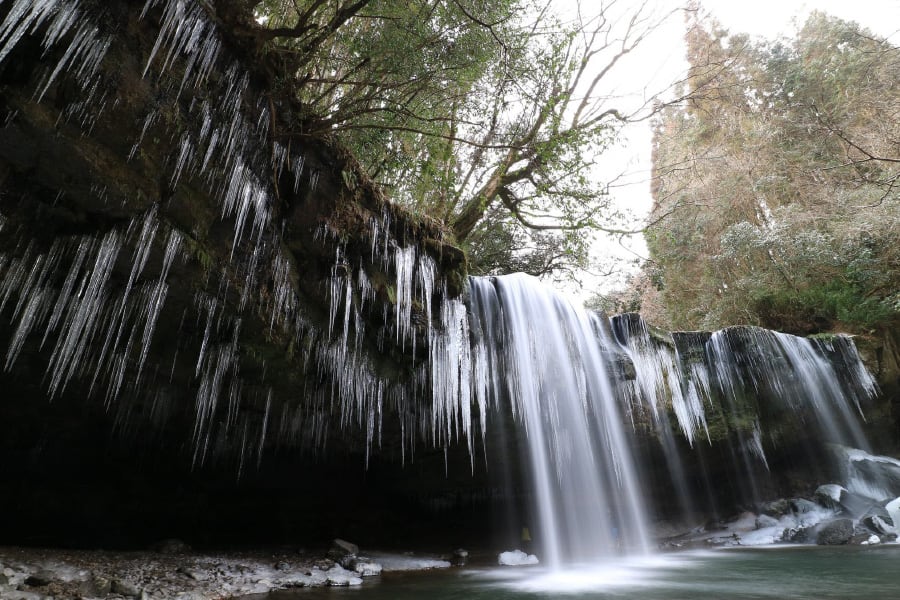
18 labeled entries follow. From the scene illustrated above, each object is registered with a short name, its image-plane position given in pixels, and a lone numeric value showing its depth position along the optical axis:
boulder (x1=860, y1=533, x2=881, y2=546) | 8.66
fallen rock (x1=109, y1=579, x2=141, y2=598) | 4.63
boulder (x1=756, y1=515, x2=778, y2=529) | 11.03
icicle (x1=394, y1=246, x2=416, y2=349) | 6.57
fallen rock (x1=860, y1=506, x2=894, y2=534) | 9.04
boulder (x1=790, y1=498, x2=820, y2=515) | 11.16
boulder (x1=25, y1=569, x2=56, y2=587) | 4.47
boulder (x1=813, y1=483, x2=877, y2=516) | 10.48
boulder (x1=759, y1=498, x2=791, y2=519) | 11.38
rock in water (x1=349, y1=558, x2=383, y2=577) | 6.94
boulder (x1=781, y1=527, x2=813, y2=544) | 9.81
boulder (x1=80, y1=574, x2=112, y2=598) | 4.53
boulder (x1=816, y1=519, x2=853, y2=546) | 9.09
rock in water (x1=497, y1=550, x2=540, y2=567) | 8.71
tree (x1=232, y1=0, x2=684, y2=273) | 5.89
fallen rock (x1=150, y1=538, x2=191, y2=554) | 7.06
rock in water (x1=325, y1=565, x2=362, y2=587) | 6.20
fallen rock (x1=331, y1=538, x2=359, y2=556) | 7.72
